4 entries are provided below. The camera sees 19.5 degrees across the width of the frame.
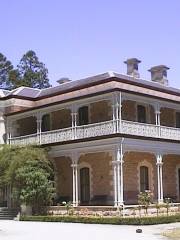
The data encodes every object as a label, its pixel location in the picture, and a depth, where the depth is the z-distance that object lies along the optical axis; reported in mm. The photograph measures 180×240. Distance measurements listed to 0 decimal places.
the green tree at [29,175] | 28844
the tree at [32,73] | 61812
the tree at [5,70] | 62869
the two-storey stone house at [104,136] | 28594
